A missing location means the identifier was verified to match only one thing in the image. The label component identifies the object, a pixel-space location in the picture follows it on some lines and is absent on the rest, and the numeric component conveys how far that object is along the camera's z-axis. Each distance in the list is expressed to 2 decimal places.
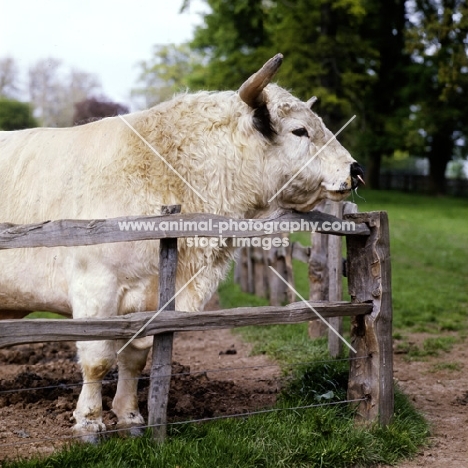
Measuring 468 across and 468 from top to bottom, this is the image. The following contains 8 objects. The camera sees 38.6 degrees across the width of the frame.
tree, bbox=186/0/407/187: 28.03
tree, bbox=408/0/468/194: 30.59
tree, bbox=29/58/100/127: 28.91
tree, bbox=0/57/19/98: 35.25
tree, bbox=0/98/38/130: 32.06
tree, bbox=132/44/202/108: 53.88
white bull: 4.93
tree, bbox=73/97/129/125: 20.61
